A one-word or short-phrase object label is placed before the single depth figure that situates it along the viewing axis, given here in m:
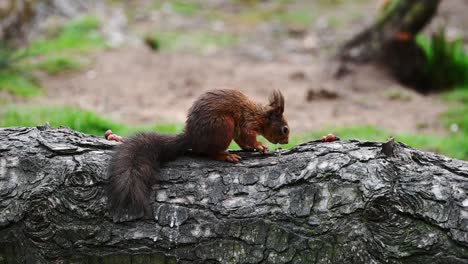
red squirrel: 6.49
